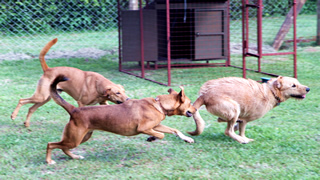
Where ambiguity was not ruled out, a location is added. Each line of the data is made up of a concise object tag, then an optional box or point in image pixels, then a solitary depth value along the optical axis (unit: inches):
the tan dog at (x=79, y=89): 267.7
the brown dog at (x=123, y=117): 201.0
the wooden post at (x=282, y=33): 604.4
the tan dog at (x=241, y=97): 233.3
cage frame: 387.2
